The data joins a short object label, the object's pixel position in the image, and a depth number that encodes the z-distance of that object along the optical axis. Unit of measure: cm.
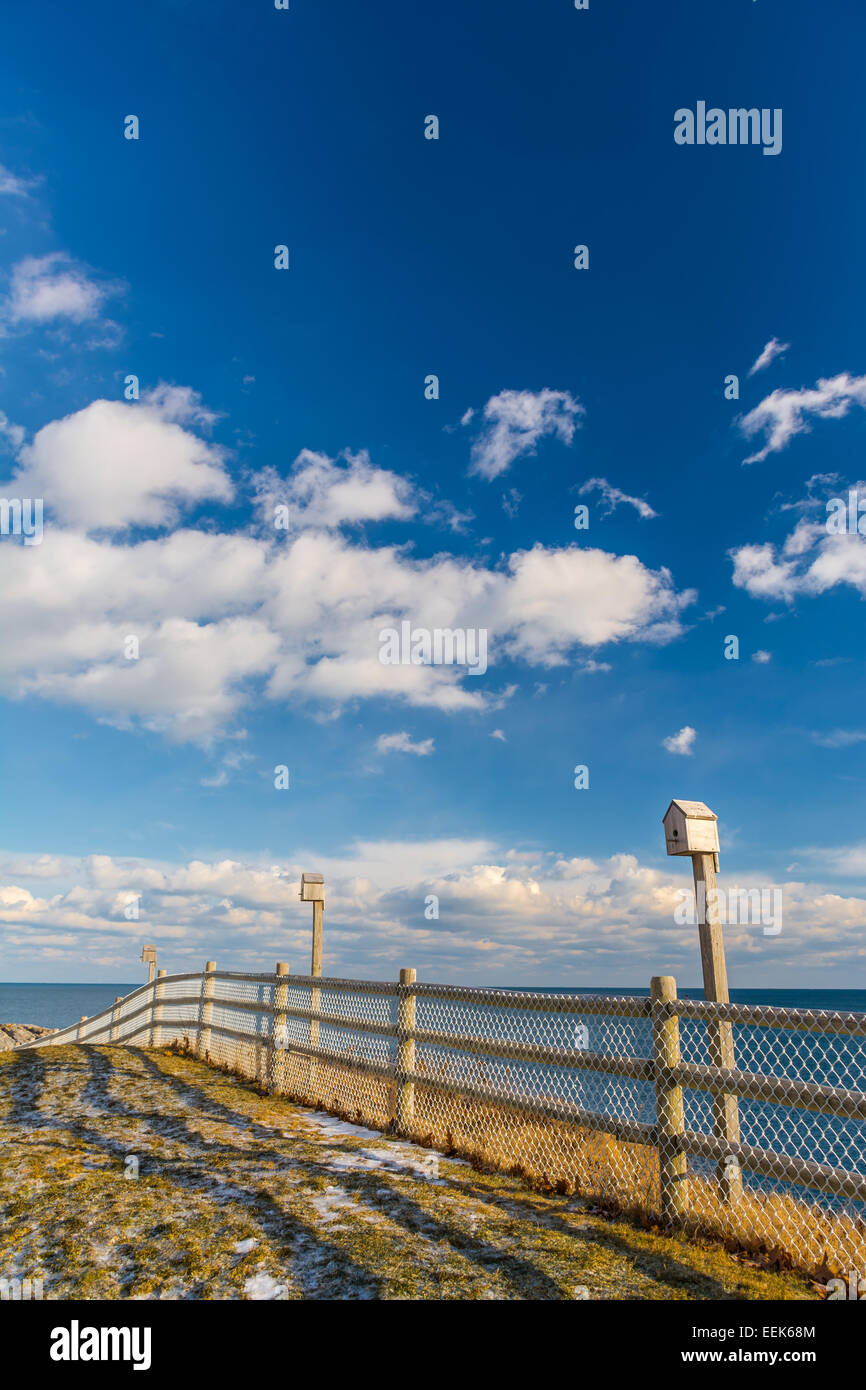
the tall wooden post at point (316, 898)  1379
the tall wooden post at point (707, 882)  564
